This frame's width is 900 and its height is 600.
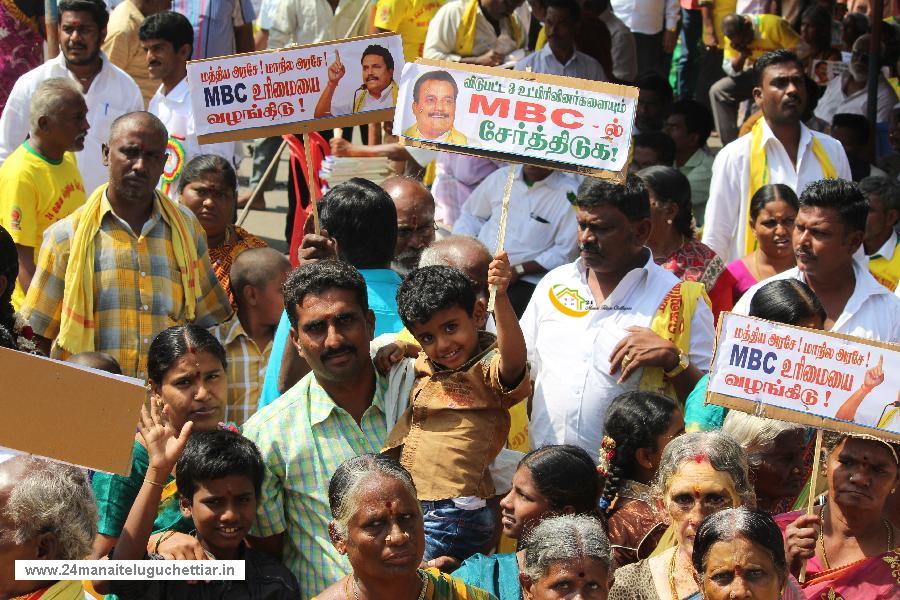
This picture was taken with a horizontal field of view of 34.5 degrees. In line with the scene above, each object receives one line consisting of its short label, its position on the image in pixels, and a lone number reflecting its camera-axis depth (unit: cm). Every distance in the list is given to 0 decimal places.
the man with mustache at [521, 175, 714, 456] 554
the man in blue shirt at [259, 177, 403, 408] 538
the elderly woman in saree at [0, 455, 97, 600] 352
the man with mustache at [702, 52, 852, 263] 736
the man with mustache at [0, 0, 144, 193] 799
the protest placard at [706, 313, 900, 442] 439
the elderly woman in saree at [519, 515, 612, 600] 404
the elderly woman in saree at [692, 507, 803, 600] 385
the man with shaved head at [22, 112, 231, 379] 584
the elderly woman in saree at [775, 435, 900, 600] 436
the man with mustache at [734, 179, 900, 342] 576
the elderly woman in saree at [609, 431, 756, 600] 427
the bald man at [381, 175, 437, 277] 636
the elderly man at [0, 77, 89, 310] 678
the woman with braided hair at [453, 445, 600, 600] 463
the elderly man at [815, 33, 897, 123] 1020
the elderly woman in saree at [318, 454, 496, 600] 399
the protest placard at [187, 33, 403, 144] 611
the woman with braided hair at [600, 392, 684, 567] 485
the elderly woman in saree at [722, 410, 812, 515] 493
